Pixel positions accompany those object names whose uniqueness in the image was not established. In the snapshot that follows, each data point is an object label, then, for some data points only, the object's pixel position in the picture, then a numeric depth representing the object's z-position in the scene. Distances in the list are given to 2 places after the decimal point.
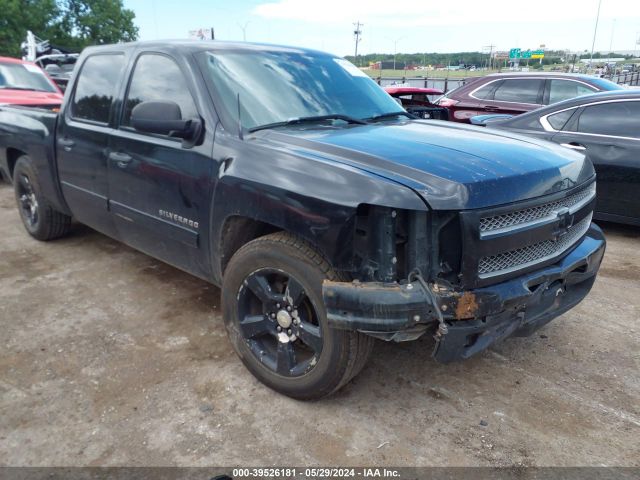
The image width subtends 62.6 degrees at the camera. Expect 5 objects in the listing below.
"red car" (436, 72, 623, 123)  7.76
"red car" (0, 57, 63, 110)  7.84
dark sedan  5.30
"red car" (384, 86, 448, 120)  7.69
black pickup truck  2.30
